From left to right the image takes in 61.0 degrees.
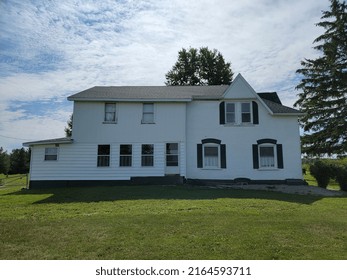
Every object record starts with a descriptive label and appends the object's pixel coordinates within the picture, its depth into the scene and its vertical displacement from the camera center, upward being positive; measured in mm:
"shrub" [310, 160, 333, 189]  19359 +14
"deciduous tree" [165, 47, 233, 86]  42812 +15260
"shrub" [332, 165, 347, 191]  18391 -110
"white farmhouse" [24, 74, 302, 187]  19734 +2054
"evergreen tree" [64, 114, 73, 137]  49484 +7161
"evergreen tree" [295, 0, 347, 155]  27969 +8070
